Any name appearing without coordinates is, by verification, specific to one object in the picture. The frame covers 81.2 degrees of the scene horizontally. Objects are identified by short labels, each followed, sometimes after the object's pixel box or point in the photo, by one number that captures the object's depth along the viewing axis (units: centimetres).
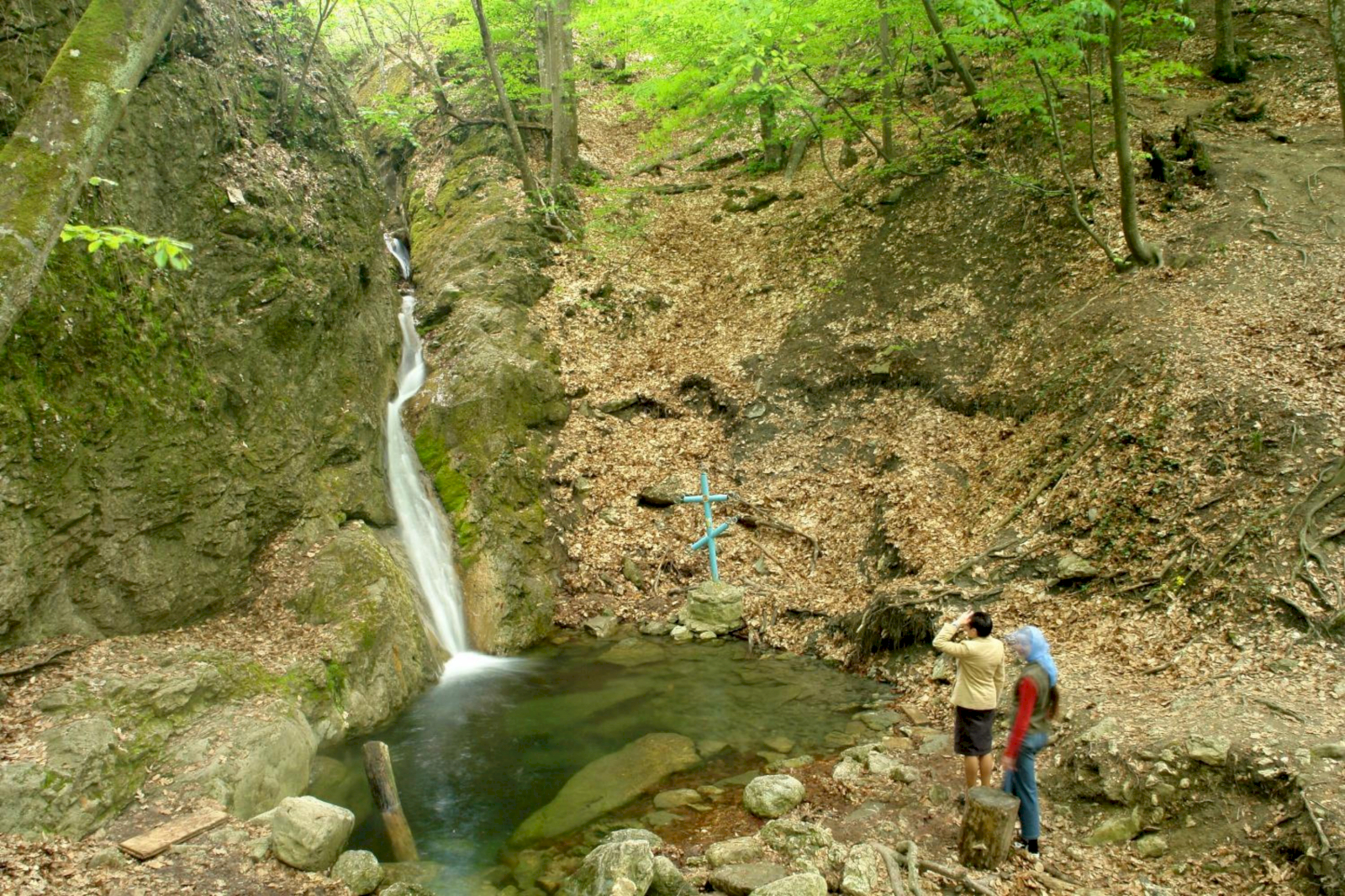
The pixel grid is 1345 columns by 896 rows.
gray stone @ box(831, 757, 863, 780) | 752
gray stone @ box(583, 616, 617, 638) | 1284
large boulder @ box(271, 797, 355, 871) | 631
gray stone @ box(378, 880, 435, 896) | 609
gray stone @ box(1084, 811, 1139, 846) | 574
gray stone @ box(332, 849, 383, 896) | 625
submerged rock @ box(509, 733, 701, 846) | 768
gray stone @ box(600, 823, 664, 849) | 676
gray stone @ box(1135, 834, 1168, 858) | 549
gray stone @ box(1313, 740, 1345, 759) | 530
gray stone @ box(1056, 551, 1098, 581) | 916
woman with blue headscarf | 557
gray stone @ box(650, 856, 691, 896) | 591
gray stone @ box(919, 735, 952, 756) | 777
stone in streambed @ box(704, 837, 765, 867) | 626
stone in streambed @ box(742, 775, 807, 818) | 720
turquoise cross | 1315
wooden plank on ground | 598
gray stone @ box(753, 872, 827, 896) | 540
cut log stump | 552
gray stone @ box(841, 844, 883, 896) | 554
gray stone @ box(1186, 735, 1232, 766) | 567
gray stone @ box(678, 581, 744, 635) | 1258
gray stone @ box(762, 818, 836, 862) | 622
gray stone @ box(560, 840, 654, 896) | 589
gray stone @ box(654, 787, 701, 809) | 778
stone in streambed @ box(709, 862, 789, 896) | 580
